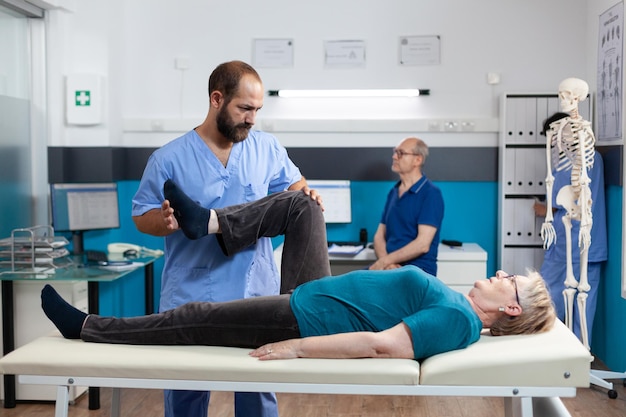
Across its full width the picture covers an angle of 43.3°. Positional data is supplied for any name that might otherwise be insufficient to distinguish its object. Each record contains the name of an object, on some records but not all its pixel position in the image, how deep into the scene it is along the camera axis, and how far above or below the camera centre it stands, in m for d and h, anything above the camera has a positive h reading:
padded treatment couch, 2.02 -0.51
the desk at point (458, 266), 4.22 -0.50
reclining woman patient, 2.13 -0.41
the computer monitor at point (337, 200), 4.70 -0.16
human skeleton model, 3.64 -0.05
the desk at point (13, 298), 3.46 -0.55
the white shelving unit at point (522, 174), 4.45 -0.01
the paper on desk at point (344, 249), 4.29 -0.42
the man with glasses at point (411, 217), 3.96 -0.23
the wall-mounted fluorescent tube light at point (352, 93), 4.68 +0.48
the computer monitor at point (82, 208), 4.06 -0.18
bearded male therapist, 2.49 -0.07
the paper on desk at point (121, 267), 3.65 -0.43
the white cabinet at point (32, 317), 3.59 -0.65
